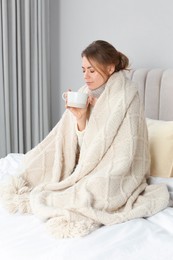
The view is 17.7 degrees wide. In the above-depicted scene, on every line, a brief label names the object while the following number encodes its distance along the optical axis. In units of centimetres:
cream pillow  306
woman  257
